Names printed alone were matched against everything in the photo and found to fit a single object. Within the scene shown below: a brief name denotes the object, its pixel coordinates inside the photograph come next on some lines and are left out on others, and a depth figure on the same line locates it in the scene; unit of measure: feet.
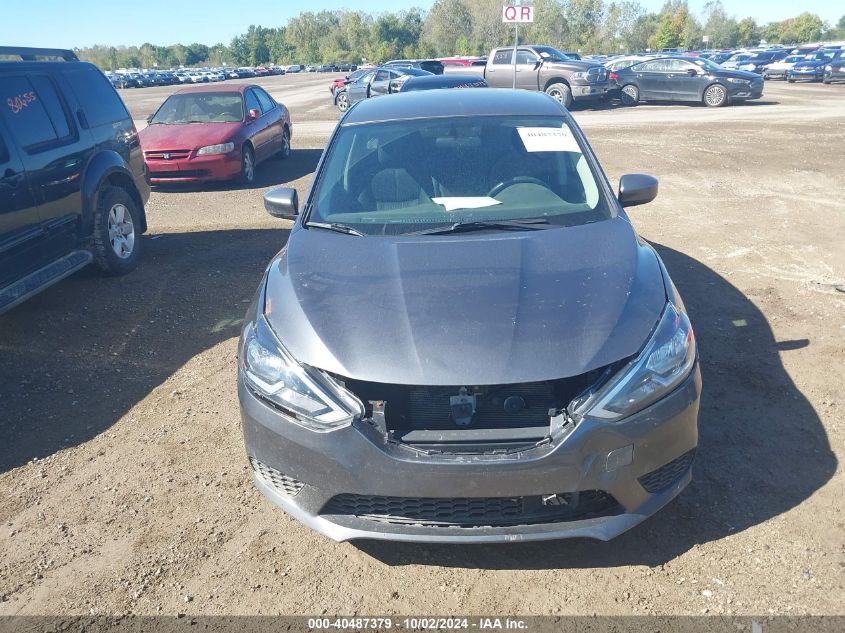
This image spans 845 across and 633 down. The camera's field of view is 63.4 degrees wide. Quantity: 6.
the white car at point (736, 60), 123.70
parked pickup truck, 66.95
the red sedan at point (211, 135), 34.06
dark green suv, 16.90
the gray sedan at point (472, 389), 7.97
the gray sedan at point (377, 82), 68.95
